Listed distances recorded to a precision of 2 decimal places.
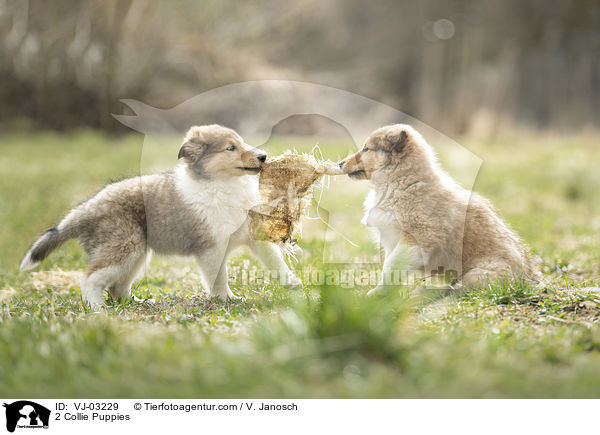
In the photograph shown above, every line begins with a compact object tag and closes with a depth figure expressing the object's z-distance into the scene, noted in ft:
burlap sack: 16.78
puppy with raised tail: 16.48
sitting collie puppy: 16.40
